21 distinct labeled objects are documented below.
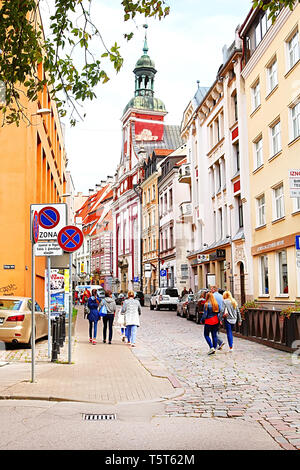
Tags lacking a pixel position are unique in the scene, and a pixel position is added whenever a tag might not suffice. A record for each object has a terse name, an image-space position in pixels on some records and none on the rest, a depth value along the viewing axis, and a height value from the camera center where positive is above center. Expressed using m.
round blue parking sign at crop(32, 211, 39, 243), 10.55 +1.29
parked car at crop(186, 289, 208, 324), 27.86 -0.57
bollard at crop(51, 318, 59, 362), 13.01 -1.00
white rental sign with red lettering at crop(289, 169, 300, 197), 13.35 +2.55
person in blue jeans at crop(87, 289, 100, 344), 18.95 -0.50
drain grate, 7.05 -1.49
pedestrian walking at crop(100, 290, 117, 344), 18.09 -0.42
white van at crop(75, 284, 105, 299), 64.75 +1.05
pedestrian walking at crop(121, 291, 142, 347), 17.25 -0.50
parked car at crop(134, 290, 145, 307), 53.20 -0.08
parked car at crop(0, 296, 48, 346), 14.87 -0.58
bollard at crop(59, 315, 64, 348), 13.63 -0.88
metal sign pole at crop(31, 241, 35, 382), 9.88 -0.68
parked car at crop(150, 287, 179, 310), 43.91 -0.22
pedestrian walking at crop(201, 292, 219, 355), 14.77 -0.62
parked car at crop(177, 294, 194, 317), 32.74 -0.52
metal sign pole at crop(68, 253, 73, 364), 12.70 +0.29
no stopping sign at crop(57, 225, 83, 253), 13.09 +1.34
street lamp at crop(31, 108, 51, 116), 20.93 +6.86
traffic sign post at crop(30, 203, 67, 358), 10.66 +1.48
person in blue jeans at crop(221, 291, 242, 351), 15.54 -0.53
